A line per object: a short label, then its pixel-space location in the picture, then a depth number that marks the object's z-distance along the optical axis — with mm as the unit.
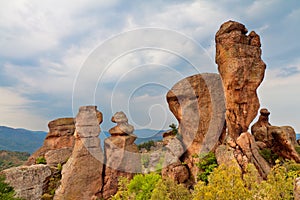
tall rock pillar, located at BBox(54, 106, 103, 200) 28516
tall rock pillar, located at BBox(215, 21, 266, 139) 27828
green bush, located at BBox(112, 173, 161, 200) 20783
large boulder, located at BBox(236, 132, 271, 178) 24109
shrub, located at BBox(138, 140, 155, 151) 73125
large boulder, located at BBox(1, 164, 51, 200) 27969
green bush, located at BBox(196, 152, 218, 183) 25705
